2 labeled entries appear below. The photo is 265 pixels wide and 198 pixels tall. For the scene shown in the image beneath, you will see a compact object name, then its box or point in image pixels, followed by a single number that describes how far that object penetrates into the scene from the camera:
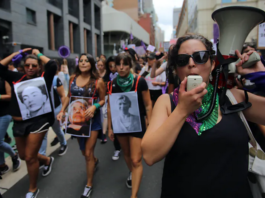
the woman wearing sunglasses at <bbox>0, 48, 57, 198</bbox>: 2.81
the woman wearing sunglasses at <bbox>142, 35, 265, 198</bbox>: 1.22
